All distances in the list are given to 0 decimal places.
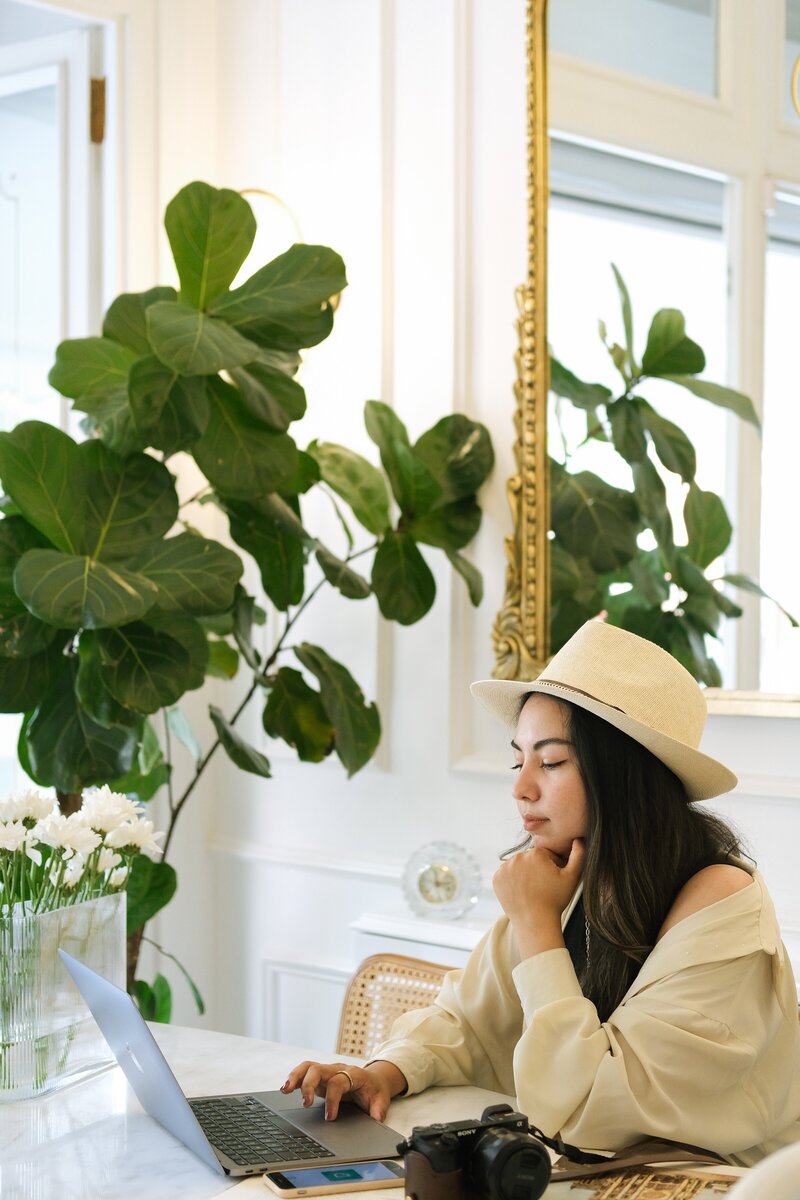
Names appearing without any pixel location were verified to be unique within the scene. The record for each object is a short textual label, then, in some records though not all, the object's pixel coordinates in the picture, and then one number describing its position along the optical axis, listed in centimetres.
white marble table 141
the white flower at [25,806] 175
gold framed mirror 285
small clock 281
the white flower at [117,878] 181
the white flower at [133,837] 180
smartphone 140
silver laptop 146
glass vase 165
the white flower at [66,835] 174
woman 153
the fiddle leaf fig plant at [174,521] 228
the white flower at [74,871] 175
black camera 127
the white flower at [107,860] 178
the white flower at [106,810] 180
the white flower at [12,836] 171
